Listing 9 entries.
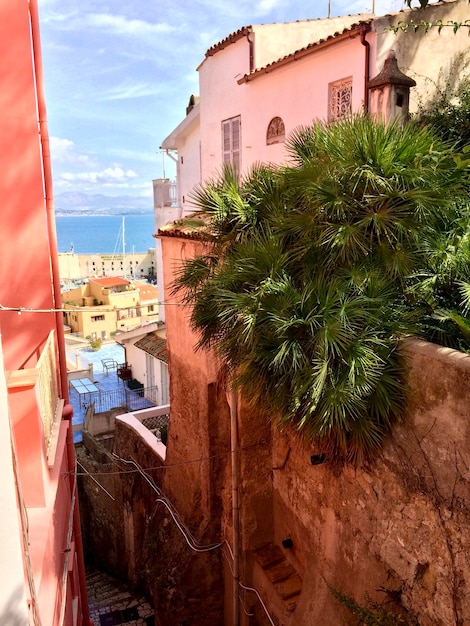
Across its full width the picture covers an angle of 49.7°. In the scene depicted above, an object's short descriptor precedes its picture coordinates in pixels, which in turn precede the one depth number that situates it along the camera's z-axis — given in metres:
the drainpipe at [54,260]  6.14
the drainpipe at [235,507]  7.21
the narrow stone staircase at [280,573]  6.66
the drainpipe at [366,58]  8.66
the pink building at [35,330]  4.44
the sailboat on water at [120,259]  79.27
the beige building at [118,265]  82.31
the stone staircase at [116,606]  10.93
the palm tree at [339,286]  4.34
